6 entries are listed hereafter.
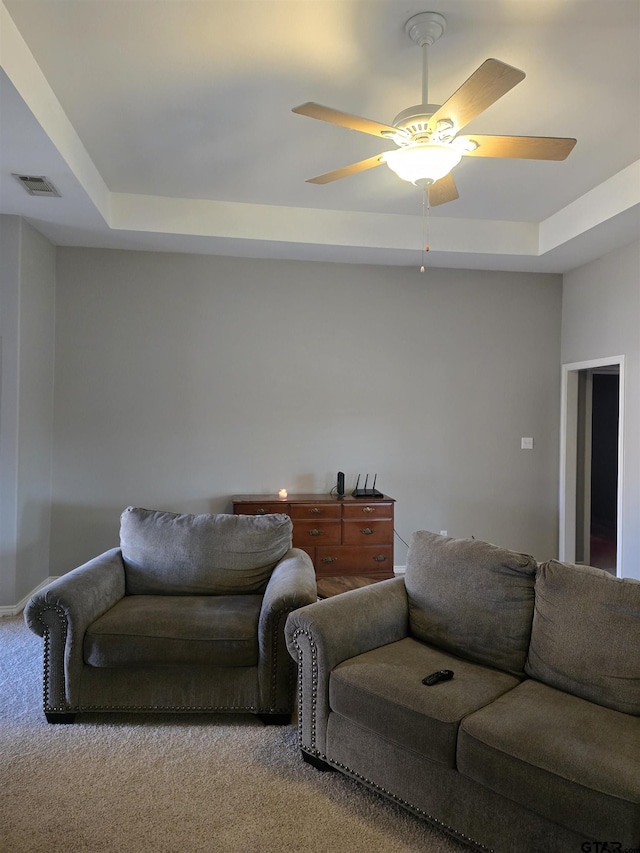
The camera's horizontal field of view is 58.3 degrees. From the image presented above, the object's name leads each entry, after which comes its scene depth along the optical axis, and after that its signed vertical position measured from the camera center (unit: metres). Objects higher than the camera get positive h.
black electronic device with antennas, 4.97 -0.54
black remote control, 2.09 -0.91
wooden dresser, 4.71 -0.83
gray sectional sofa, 1.66 -0.92
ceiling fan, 2.27 +1.25
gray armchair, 2.63 -1.04
